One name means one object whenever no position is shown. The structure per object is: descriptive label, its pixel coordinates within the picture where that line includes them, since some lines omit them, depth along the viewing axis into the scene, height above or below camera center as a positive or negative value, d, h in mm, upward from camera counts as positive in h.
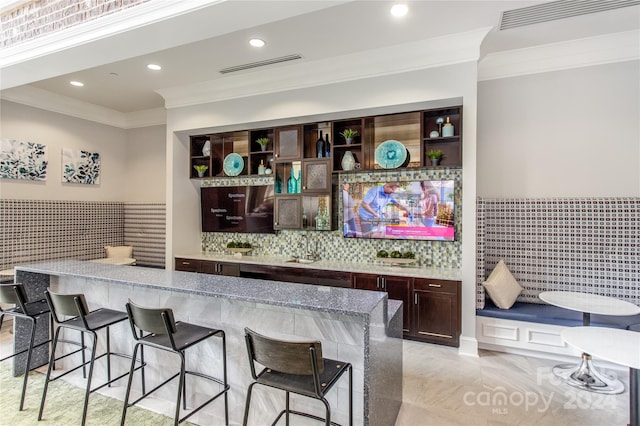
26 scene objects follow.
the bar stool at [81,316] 2314 -783
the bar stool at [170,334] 1981 -787
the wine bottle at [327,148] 4260 +834
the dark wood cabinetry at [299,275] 3979 -764
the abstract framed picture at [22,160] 4543 +744
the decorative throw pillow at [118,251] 5598 -634
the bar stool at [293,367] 1567 -742
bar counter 1832 -707
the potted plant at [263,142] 4668 +992
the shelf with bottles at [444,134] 3678 +888
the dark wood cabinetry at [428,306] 3479 -970
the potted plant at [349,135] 4098 +964
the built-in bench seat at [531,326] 3219 -1121
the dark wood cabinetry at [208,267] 4575 -752
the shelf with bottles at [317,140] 4293 +960
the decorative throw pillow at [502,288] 3514 -781
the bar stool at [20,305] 2602 -752
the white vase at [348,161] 4148 +649
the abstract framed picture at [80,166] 5234 +749
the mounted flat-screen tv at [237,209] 4851 +66
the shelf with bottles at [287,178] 4543 +488
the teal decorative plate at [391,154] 3943 +705
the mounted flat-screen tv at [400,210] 3832 +45
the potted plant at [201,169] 5109 +671
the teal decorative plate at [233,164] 4898 +718
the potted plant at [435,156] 3719 +641
